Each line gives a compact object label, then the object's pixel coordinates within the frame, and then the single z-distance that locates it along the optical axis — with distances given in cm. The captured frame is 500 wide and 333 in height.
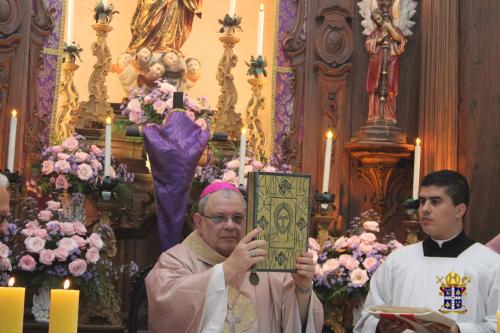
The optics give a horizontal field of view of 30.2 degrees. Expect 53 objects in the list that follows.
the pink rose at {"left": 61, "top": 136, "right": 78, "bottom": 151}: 581
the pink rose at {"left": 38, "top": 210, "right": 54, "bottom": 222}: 518
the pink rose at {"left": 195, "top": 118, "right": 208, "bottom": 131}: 576
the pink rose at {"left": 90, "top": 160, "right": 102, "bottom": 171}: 573
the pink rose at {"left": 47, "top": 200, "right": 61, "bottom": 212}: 529
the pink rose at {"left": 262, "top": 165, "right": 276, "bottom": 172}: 602
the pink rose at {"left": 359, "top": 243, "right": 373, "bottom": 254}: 545
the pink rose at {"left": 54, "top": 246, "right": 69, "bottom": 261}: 497
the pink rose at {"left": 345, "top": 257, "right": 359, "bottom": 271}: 535
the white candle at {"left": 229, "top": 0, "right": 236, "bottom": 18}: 684
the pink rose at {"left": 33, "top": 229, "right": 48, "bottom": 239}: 505
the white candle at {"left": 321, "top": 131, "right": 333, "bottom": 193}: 569
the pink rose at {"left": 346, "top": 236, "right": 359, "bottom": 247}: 552
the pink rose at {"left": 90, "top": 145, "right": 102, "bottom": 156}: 587
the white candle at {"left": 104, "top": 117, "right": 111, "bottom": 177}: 551
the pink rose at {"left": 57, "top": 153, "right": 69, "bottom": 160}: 571
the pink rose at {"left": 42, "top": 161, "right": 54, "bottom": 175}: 573
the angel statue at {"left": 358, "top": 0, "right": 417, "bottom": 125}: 668
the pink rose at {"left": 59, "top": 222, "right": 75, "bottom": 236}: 511
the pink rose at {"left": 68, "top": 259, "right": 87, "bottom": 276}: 499
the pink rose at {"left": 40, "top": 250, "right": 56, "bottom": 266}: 494
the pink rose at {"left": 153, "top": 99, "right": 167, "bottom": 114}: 604
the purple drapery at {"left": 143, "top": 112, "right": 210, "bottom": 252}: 550
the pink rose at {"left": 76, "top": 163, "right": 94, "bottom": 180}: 562
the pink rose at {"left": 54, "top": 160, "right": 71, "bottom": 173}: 567
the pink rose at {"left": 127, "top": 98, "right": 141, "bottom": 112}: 619
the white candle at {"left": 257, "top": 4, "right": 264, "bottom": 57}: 677
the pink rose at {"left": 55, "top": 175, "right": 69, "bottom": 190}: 567
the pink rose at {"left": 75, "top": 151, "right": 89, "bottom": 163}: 571
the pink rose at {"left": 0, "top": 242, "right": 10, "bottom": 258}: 486
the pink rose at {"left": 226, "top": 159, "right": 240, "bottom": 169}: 606
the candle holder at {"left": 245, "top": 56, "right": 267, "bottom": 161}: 696
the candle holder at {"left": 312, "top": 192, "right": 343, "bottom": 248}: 571
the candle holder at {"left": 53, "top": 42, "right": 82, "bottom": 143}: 670
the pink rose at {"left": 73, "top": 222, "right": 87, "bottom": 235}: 516
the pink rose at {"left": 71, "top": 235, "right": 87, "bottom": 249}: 508
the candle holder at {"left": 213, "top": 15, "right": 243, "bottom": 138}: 695
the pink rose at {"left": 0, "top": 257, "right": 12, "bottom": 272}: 482
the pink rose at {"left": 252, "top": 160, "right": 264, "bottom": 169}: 612
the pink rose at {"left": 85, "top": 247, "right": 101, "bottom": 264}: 505
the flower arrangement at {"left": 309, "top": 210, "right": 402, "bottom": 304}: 535
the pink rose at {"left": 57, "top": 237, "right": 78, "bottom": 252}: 501
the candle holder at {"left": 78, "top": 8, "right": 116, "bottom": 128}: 675
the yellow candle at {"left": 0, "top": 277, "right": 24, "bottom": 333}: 207
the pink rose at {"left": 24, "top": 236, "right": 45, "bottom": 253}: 497
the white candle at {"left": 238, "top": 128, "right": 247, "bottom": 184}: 540
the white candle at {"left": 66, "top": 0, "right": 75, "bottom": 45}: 662
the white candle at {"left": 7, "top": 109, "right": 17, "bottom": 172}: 551
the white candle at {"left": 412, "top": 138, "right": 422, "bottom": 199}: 572
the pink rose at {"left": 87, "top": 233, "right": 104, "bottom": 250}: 511
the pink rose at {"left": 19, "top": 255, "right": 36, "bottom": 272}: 495
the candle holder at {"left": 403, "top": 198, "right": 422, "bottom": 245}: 571
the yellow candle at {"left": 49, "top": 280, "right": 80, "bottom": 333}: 212
